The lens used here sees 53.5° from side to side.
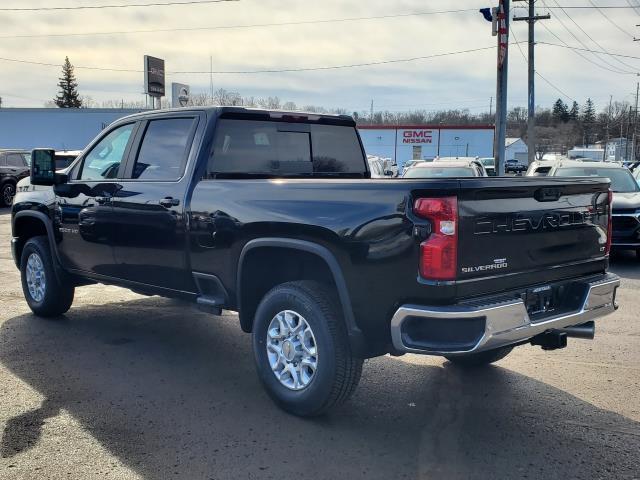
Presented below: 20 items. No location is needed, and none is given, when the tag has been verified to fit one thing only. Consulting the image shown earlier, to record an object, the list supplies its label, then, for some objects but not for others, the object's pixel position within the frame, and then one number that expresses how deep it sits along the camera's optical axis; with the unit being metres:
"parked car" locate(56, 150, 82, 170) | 16.57
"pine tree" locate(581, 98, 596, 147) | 114.06
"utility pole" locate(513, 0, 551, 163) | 28.72
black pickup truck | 3.54
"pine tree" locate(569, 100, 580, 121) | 137.15
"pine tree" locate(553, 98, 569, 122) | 136.30
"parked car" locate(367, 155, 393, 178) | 19.91
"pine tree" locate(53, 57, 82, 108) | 85.69
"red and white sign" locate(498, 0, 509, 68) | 16.69
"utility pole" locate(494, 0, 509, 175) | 16.75
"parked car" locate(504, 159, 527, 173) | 40.52
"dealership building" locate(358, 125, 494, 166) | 63.95
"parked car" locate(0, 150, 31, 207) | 20.28
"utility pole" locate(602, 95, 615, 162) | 108.21
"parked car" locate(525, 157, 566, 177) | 14.72
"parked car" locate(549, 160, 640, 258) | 10.67
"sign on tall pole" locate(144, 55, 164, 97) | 30.66
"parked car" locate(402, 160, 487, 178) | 14.18
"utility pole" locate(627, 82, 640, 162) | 79.34
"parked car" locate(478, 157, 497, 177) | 42.72
